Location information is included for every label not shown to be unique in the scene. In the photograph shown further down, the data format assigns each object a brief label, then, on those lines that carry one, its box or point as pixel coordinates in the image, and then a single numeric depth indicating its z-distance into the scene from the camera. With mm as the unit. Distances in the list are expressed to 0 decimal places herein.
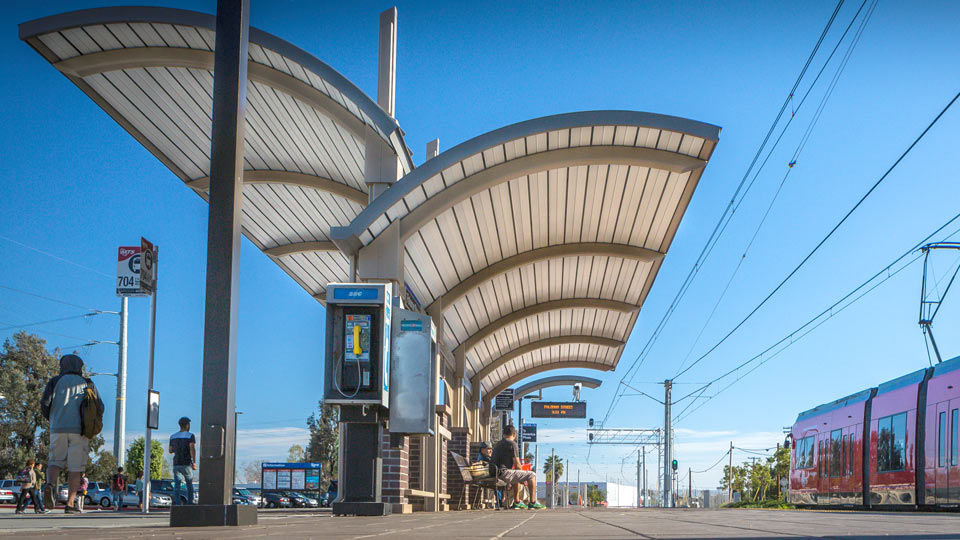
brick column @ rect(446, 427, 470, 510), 17484
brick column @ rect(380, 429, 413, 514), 11578
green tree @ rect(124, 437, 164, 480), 63500
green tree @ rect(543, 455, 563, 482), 148012
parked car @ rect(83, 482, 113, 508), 36812
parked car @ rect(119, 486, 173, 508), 34281
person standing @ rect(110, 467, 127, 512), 28469
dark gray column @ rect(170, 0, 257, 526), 6473
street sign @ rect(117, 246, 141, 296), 16234
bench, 15500
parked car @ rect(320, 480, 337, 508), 38906
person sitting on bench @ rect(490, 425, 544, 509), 15656
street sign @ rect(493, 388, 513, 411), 30816
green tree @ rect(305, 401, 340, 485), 73375
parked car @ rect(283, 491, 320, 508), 44594
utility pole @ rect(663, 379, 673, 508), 38156
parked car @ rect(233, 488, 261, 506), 45769
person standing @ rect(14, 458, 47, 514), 14320
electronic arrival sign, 44000
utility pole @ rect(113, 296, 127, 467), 42406
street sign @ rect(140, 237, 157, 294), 15039
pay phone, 10414
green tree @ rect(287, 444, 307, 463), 131350
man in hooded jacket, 9594
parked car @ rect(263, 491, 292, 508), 42688
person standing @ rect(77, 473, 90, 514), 13219
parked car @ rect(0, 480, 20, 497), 39169
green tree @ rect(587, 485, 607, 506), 139400
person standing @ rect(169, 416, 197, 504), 13281
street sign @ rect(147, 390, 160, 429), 13469
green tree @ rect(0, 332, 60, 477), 43344
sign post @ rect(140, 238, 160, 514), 15000
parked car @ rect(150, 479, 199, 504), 36438
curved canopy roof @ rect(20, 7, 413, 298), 9688
